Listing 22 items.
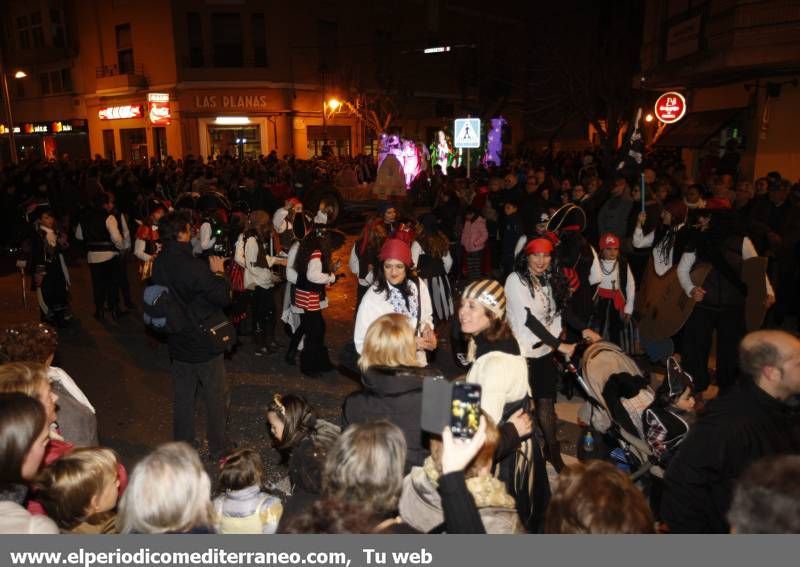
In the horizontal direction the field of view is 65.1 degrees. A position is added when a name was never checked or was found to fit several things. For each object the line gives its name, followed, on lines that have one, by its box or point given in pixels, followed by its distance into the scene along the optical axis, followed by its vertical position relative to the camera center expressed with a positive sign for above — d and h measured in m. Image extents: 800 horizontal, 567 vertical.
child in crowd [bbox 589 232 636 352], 6.71 -1.53
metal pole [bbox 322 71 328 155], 32.38 +1.01
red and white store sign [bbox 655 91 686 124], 16.39 +1.16
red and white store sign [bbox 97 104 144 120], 31.02 +1.84
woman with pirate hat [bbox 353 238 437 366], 4.91 -1.14
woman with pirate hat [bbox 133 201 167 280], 8.00 -1.22
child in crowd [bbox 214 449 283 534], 3.16 -1.77
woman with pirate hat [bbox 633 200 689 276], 6.65 -0.93
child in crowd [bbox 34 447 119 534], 2.70 -1.46
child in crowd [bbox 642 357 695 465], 3.61 -1.52
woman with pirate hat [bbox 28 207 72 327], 8.65 -1.65
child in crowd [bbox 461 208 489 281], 10.34 -1.41
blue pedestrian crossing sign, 16.52 +0.43
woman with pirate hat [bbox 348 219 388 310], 7.14 -1.12
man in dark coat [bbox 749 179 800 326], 8.57 -1.09
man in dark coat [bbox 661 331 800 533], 2.71 -1.22
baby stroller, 3.90 -1.62
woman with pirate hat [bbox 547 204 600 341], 6.11 -1.00
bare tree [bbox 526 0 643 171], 27.23 +4.23
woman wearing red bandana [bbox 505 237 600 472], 4.91 -1.29
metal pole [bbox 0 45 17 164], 23.41 +0.73
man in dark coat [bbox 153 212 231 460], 4.84 -1.36
